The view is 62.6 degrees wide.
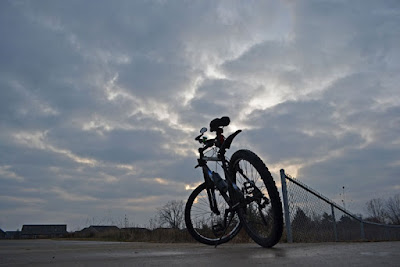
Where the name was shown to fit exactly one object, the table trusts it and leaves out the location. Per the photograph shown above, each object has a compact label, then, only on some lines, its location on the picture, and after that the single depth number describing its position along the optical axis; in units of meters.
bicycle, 3.49
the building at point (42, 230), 64.94
